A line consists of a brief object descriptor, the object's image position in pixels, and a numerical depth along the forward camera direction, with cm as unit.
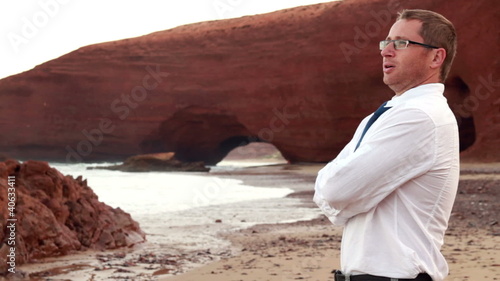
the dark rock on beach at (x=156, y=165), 2869
